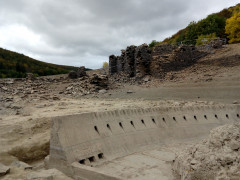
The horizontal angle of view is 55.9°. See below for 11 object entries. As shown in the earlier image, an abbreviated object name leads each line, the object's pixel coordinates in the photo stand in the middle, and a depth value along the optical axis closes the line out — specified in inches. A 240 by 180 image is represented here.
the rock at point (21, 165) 269.3
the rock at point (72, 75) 1109.1
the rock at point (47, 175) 214.5
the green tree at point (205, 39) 1180.0
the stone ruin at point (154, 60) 864.9
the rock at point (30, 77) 981.1
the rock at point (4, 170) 236.9
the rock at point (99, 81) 821.9
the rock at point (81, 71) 1083.5
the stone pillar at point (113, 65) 1122.0
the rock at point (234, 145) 180.9
